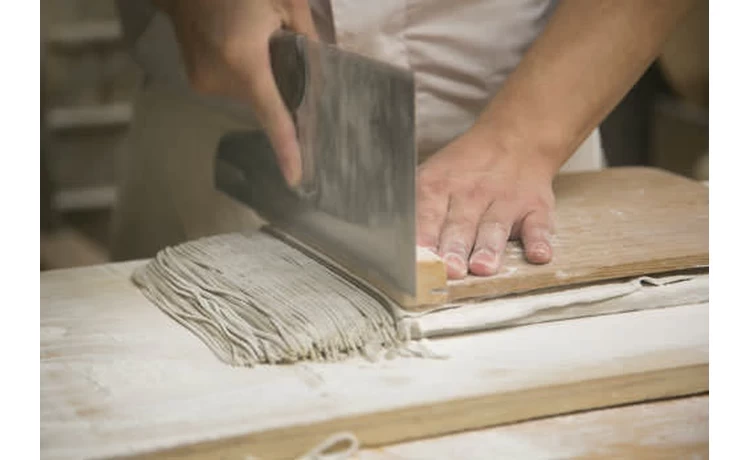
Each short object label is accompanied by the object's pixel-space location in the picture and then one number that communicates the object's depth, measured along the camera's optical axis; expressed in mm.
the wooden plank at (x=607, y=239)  1188
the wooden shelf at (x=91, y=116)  1819
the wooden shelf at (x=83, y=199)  1851
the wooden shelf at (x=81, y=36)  1831
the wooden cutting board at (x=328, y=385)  1062
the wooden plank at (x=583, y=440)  1076
